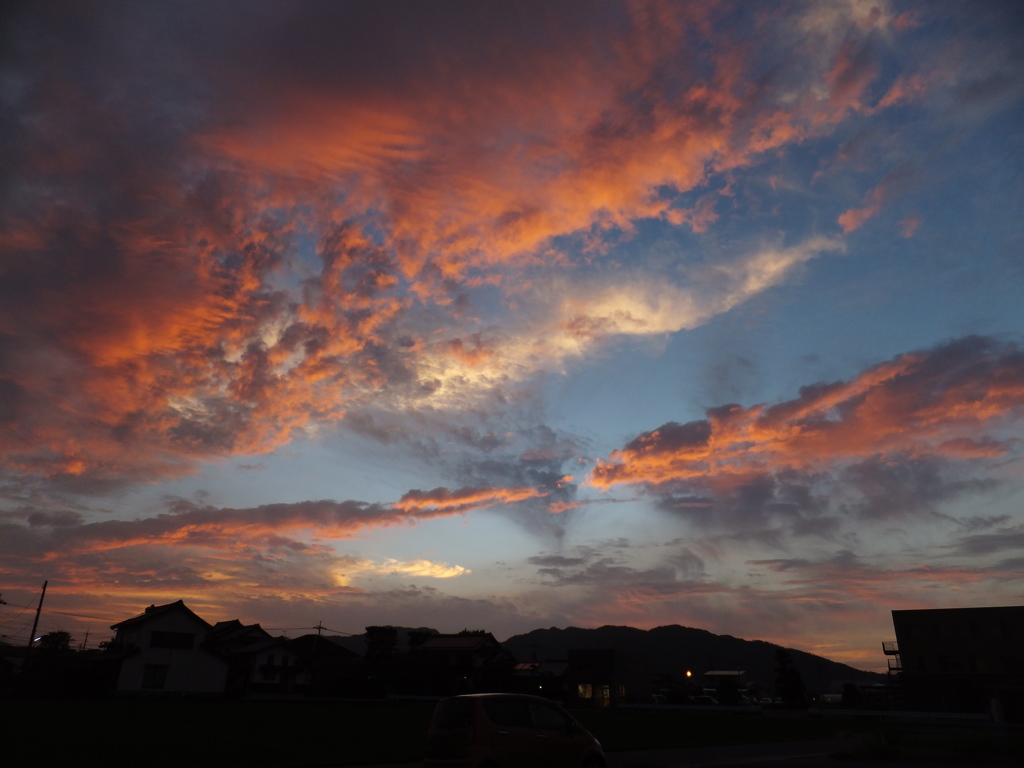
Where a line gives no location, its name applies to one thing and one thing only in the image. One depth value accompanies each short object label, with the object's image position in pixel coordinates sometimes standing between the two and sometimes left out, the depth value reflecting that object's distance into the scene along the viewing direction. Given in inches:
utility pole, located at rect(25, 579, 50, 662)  2588.6
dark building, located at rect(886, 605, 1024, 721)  2459.3
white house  2092.8
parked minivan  454.9
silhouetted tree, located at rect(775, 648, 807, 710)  3125.0
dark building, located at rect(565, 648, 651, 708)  2893.7
